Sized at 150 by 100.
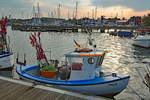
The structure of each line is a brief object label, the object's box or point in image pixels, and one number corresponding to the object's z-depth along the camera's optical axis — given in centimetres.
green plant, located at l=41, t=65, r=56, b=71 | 1011
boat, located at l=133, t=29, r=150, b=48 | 3407
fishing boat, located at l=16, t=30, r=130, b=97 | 847
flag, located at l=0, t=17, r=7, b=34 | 1562
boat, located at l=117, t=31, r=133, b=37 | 6363
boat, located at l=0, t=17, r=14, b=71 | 1591
